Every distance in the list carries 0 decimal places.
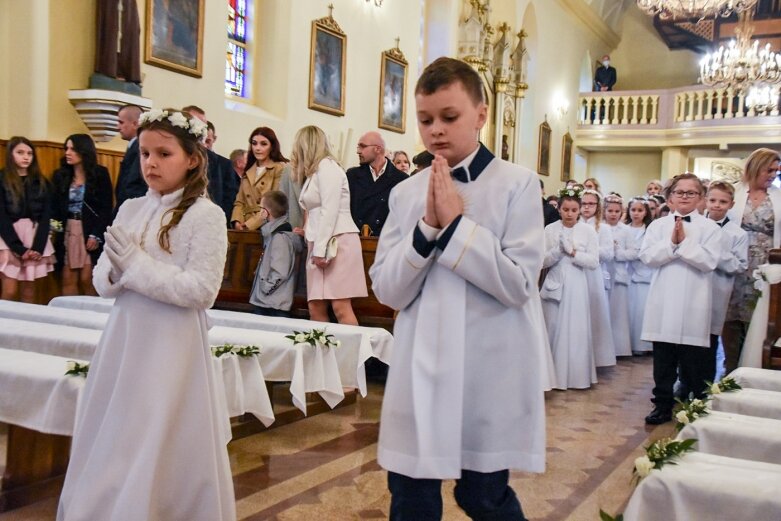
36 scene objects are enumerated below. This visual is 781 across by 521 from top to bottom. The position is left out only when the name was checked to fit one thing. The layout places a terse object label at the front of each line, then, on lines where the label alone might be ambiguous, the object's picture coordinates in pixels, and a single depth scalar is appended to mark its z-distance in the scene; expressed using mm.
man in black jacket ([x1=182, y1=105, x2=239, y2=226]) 6995
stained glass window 11109
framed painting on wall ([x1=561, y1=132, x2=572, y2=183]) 22797
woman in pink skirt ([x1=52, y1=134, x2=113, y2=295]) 7094
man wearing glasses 7227
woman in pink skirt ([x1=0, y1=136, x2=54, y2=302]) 6707
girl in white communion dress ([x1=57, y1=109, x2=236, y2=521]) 2771
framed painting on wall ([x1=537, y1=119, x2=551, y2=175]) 20906
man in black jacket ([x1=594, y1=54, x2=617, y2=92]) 24531
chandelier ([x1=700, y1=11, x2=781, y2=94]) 16500
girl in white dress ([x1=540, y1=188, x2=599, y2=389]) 7246
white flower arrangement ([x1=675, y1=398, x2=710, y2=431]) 3033
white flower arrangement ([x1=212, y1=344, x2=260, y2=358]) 4375
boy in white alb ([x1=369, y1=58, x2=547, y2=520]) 2219
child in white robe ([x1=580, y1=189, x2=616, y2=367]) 8031
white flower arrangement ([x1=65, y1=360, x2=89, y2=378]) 3576
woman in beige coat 7051
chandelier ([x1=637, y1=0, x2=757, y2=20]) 15445
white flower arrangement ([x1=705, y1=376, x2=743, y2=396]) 3582
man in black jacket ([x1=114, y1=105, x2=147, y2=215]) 5816
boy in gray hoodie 6590
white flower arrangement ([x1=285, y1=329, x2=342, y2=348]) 5098
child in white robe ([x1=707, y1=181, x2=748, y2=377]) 6180
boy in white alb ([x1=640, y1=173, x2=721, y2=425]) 5816
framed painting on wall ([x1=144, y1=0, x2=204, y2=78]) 8914
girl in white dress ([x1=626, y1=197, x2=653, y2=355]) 9633
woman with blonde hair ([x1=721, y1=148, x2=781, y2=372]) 6250
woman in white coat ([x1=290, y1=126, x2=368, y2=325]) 6090
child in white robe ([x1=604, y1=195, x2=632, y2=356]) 9438
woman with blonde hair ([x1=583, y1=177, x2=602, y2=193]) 10789
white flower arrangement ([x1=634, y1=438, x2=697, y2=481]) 2438
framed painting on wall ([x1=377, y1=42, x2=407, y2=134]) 13266
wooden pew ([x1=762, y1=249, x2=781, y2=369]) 4836
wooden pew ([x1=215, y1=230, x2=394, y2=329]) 6797
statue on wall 8109
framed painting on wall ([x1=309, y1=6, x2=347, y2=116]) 11586
